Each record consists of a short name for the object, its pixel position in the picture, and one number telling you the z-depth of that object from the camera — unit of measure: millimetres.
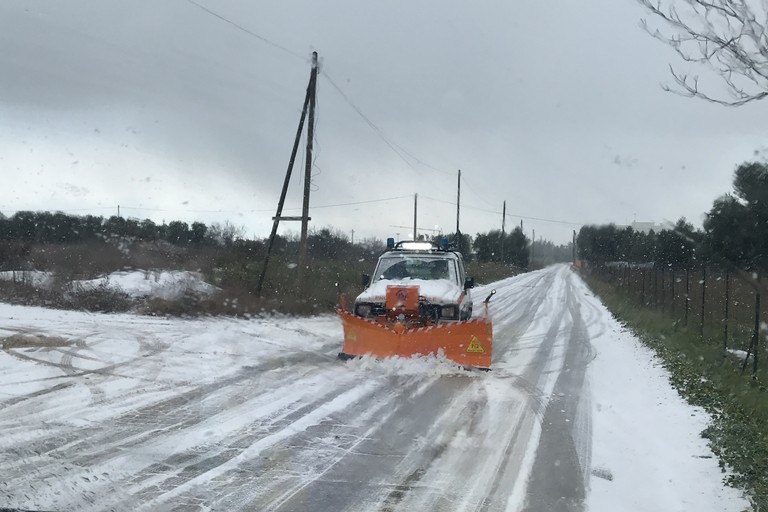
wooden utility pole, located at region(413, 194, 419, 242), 56778
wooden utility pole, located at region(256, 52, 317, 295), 19031
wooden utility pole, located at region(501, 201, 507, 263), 76000
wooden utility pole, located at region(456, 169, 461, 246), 49575
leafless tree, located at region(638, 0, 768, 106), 5309
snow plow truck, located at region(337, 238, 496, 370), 9774
